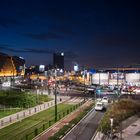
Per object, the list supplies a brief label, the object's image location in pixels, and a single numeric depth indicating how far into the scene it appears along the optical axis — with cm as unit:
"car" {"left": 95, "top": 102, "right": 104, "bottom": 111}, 2601
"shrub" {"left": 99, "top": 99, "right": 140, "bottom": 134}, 1723
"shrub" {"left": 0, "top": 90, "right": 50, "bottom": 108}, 2821
